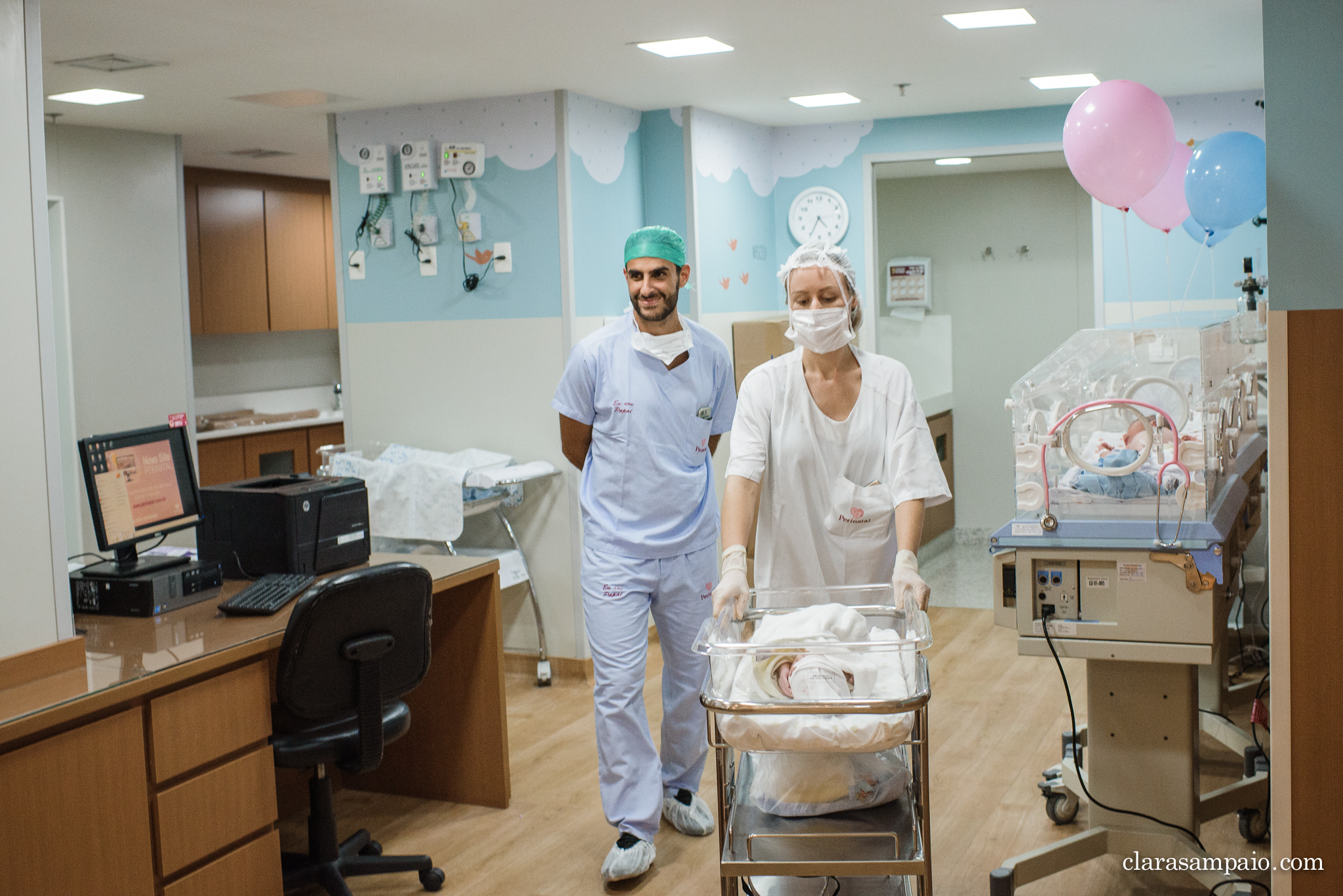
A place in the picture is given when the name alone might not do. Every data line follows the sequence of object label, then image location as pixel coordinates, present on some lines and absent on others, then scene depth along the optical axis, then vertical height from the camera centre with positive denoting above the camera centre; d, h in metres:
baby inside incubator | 2.54 -0.24
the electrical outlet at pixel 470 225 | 4.82 +0.61
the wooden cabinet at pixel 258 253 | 6.58 +0.76
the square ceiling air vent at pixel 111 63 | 3.92 +1.09
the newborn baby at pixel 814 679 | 1.71 -0.46
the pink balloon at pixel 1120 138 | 3.35 +0.60
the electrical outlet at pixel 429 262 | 4.94 +0.48
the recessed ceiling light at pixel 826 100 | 5.17 +1.14
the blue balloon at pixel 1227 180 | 3.67 +0.51
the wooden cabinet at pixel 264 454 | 6.46 -0.39
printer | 3.08 -0.37
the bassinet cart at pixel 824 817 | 1.70 -0.71
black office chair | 2.59 -0.67
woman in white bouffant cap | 2.47 -0.16
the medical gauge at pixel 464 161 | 4.79 +0.86
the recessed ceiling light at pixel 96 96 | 4.55 +1.13
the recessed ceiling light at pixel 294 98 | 4.64 +1.12
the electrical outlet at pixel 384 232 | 4.99 +0.62
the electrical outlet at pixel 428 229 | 4.89 +0.61
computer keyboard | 2.79 -0.50
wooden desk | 2.15 -0.73
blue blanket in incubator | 2.54 -0.28
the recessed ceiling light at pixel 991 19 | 3.75 +1.07
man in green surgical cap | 3.02 -0.40
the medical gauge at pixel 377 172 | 4.93 +0.86
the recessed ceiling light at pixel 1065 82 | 4.90 +1.12
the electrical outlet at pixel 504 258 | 4.80 +0.47
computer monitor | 2.80 -0.24
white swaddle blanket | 1.71 -0.48
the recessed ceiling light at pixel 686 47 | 3.97 +1.07
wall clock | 5.95 +0.73
